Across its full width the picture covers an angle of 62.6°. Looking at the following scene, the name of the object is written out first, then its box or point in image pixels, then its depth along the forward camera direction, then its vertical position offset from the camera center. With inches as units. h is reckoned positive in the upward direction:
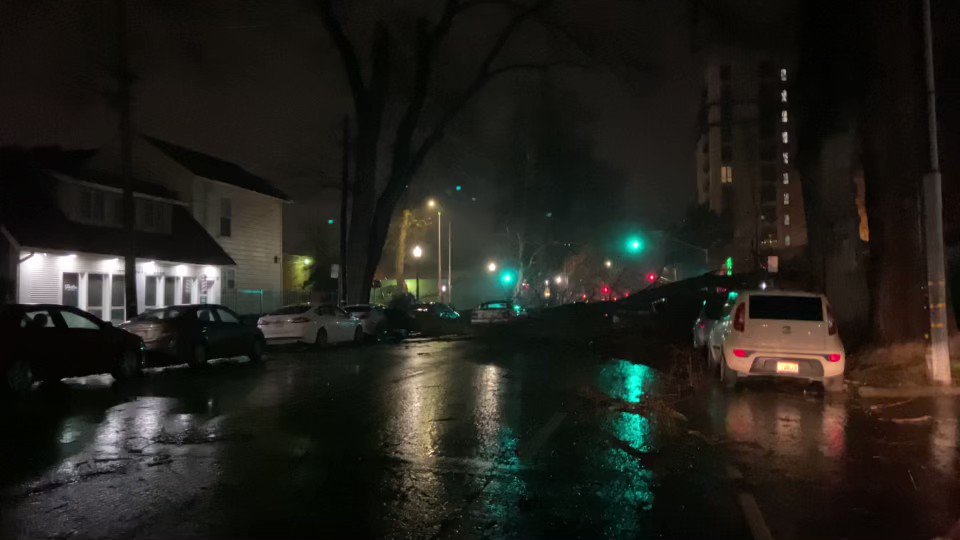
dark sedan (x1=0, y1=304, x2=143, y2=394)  475.5 -28.2
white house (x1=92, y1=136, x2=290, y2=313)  1230.3 +159.3
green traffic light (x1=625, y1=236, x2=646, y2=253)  1293.1 +83.5
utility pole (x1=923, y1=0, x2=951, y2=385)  488.1 +22.5
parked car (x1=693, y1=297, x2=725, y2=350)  639.8 -23.2
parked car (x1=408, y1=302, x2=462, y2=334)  1306.6 -35.4
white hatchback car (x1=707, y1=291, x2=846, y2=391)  476.7 -29.8
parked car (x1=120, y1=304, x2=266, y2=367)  656.4 -27.7
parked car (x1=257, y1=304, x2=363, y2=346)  917.2 -29.1
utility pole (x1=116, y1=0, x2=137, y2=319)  784.9 +146.4
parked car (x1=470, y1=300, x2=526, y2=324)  1395.2 -30.0
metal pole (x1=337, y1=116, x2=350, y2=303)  1272.1 +162.0
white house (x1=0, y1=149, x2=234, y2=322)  900.0 +78.9
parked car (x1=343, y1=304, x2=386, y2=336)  1100.5 -23.9
